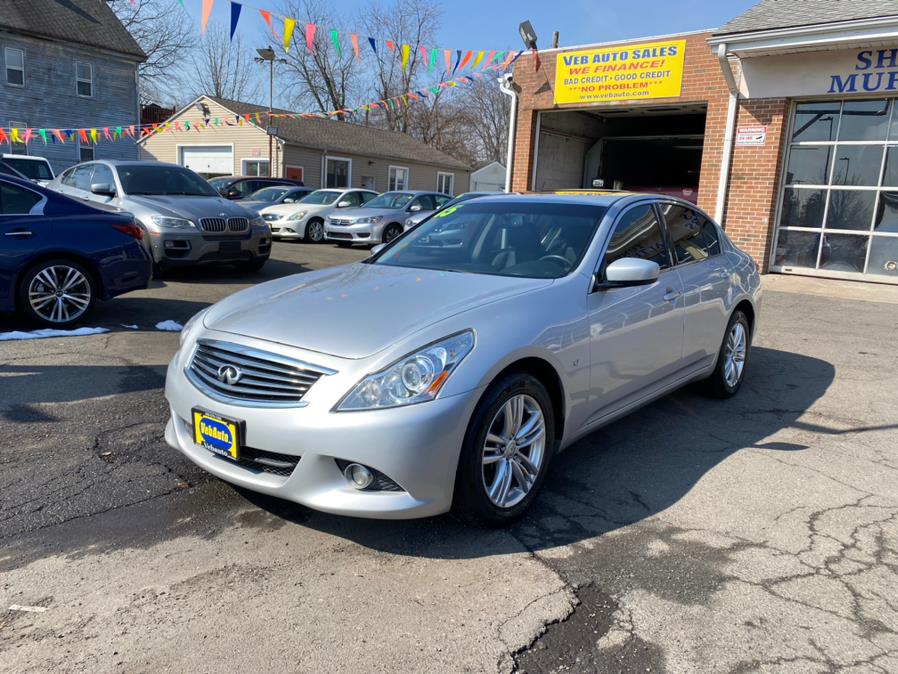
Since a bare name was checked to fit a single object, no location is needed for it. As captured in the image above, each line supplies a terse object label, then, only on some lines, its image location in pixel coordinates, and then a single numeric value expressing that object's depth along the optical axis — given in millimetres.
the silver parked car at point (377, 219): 17062
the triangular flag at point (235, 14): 12570
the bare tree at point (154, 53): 44250
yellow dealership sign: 13742
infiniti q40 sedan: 2887
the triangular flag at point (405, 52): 14867
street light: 28883
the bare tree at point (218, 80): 53259
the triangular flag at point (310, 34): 13984
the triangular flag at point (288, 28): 13059
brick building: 11820
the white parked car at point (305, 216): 17547
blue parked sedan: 6555
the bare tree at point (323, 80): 48031
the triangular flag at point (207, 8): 11266
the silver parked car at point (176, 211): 9562
